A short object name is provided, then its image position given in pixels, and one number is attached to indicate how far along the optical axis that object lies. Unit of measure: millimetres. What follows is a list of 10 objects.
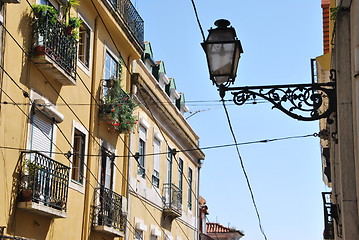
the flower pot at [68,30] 14648
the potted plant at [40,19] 13688
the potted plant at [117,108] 17578
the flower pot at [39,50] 13474
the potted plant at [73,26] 14734
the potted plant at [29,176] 12930
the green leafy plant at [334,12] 8678
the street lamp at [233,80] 7184
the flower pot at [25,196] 12789
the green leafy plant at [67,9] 15094
